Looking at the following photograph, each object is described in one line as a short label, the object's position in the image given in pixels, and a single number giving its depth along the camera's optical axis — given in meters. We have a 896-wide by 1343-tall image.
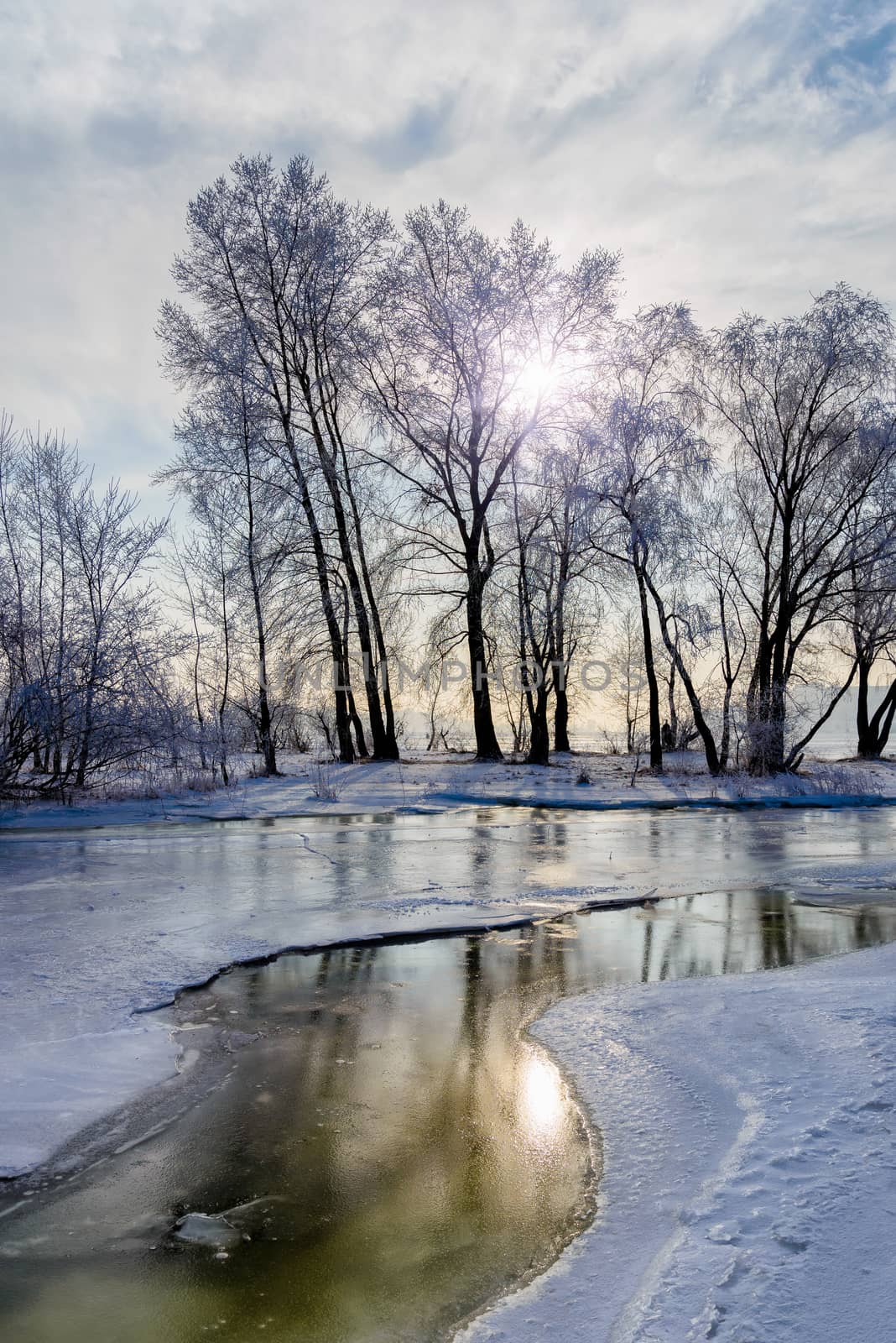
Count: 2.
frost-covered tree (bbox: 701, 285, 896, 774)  21.42
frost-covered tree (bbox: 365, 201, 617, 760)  22.92
